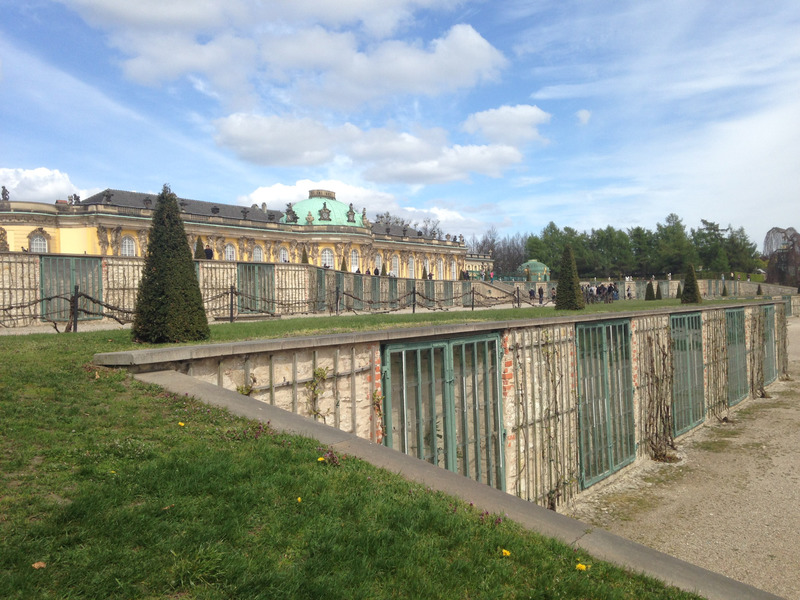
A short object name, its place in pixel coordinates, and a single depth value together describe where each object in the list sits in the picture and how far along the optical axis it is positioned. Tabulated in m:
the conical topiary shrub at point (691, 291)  27.44
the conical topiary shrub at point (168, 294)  8.52
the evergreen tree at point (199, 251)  28.62
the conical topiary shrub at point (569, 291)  19.27
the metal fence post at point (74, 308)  11.22
